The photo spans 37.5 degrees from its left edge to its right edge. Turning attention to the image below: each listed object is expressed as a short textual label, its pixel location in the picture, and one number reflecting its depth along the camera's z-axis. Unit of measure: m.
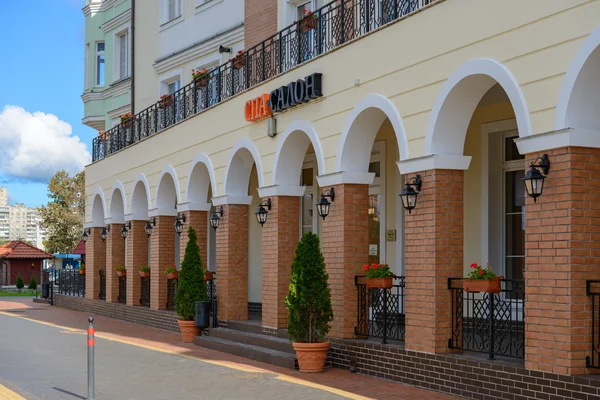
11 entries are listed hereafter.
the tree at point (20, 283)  55.38
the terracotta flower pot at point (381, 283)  12.94
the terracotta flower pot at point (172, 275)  21.91
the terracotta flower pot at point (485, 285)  10.75
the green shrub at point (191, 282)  18.70
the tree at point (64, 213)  65.00
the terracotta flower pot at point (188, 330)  18.66
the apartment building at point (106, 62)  31.12
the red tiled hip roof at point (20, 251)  63.78
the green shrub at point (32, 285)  53.51
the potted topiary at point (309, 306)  13.41
